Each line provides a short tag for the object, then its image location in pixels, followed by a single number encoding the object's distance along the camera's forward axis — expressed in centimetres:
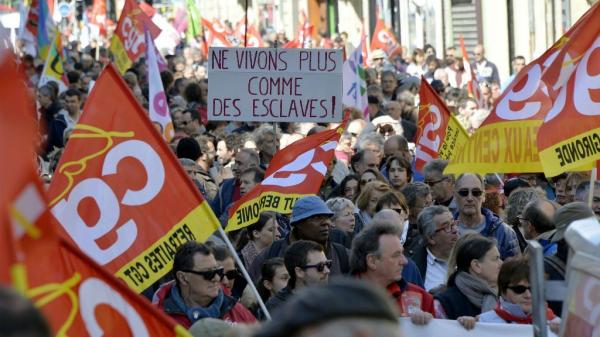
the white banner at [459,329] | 1358
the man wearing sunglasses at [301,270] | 1500
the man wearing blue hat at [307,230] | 1761
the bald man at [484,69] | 5636
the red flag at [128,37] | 4668
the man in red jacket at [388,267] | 1458
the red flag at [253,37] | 6181
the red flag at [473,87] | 4594
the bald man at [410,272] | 1653
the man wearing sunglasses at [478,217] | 1882
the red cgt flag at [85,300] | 1001
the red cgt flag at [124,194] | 1336
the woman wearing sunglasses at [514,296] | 1380
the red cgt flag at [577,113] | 1697
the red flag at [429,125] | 2733
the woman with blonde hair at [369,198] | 2112
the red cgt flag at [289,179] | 2012
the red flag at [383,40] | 6353
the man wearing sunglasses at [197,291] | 1384
